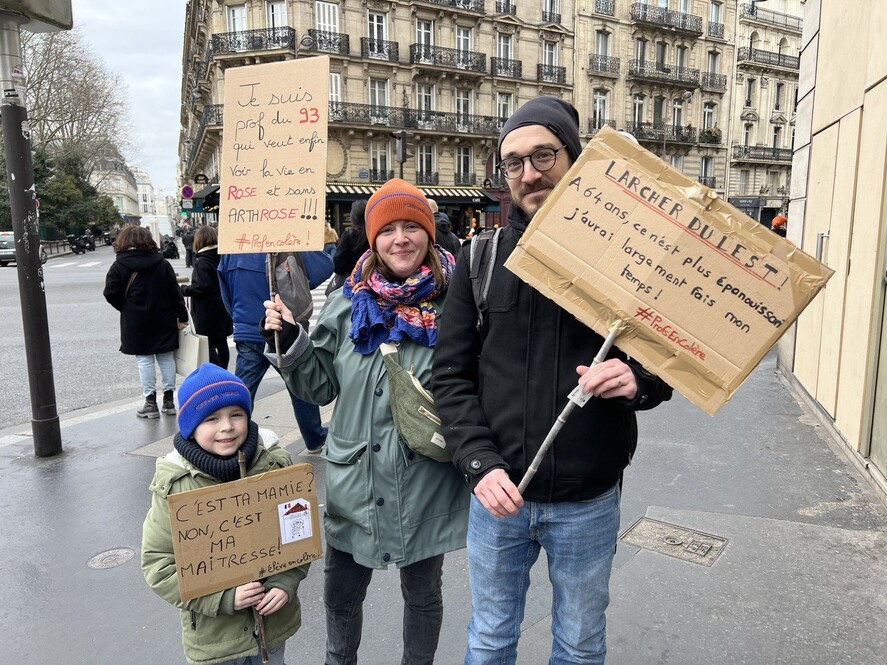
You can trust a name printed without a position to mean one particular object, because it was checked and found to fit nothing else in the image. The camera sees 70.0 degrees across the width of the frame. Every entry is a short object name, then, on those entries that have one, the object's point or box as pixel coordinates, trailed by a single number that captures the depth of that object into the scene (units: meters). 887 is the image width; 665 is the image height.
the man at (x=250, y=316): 4.69
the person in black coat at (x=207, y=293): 5.72
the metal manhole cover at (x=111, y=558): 3.35
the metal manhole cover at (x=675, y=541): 3.31
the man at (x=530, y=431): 1.75
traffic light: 16.03
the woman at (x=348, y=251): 5.43
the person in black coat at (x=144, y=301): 5.86
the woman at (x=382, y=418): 2.16
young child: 2.00
